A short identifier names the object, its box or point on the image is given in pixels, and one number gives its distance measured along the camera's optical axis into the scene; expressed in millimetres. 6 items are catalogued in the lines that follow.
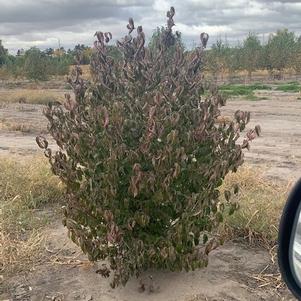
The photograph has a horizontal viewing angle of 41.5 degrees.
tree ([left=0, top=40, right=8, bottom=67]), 47588
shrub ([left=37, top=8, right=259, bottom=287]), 2383
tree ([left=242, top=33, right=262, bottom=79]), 32385
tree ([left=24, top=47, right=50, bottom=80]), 33887
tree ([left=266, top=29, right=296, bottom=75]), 32270
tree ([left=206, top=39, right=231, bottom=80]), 31763
